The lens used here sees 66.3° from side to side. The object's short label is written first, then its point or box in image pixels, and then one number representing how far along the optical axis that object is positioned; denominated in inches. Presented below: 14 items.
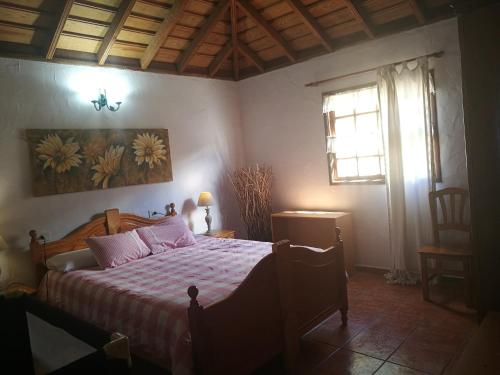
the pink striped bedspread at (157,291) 86.4
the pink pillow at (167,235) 150.9
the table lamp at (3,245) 119.7
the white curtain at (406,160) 146.9
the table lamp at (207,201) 182.5
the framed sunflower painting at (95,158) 140.4
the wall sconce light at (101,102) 155.4
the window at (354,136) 165.0
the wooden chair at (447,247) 123.3
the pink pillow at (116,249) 134.3
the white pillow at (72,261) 132.0
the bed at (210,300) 81.3
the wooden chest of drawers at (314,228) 167.0
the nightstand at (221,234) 180.7
